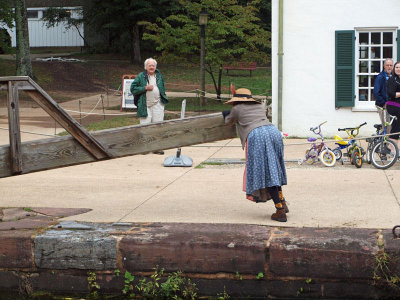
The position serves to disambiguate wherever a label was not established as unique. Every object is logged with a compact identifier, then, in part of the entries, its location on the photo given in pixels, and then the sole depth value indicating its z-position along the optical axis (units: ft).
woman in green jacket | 38.93
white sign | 70.23
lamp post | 66.18
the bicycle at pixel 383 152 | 36.47
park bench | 110.11
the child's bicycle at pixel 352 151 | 36.81
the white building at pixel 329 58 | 48.06
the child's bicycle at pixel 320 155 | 37.17
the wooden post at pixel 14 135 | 22.03
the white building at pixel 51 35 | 152.66
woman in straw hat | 23.41
